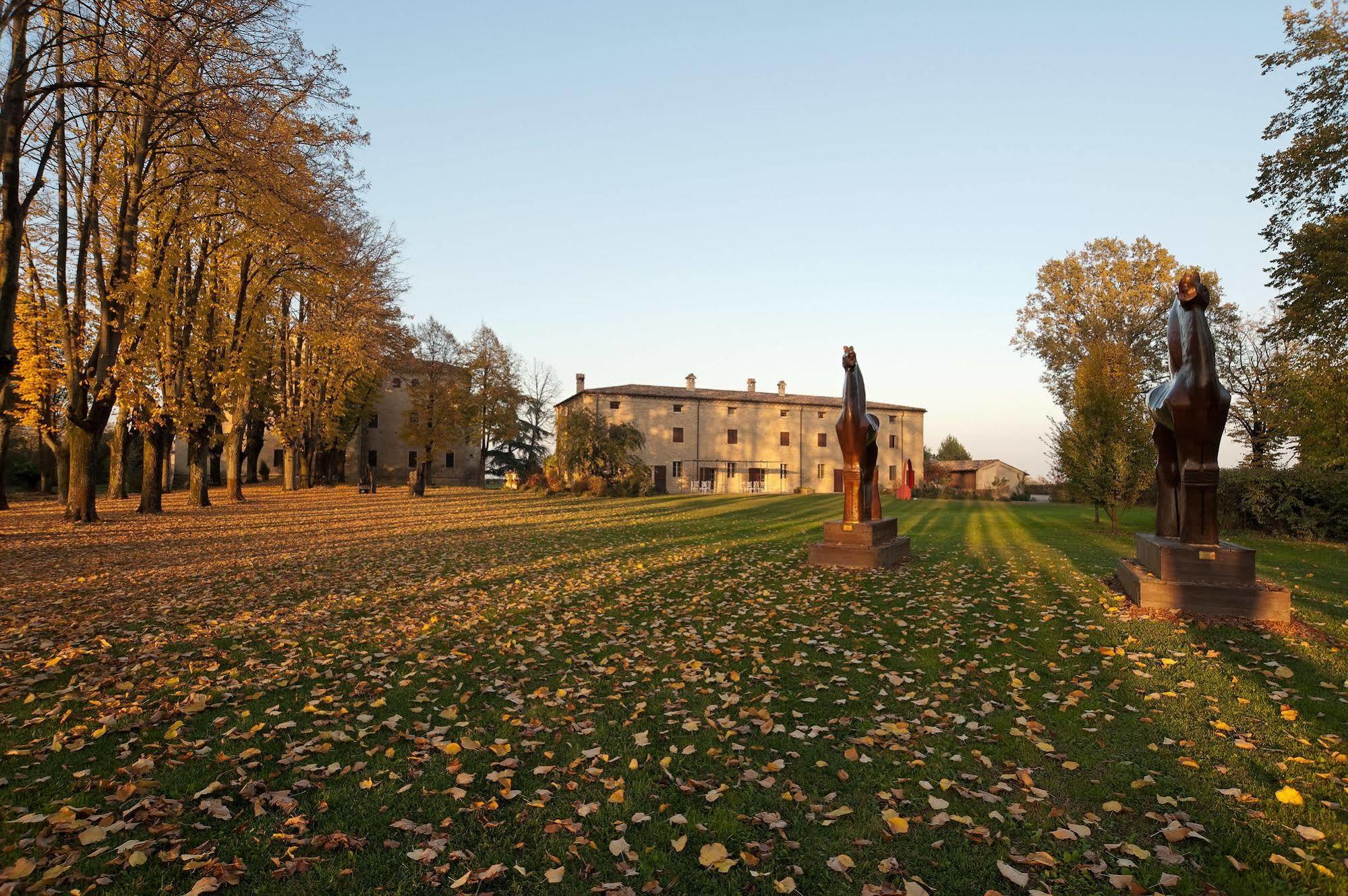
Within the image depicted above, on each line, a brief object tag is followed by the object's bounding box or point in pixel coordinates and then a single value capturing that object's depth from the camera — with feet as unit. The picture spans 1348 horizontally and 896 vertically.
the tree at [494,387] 154.81
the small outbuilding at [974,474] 201.26
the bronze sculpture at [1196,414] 25.53
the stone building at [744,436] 165.27
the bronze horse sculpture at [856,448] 38.50
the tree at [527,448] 173.47
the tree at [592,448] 109.60
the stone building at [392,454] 184.65
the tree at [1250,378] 88.94
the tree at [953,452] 275.18
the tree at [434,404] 141.18
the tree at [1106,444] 58.59
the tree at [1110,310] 102.89
